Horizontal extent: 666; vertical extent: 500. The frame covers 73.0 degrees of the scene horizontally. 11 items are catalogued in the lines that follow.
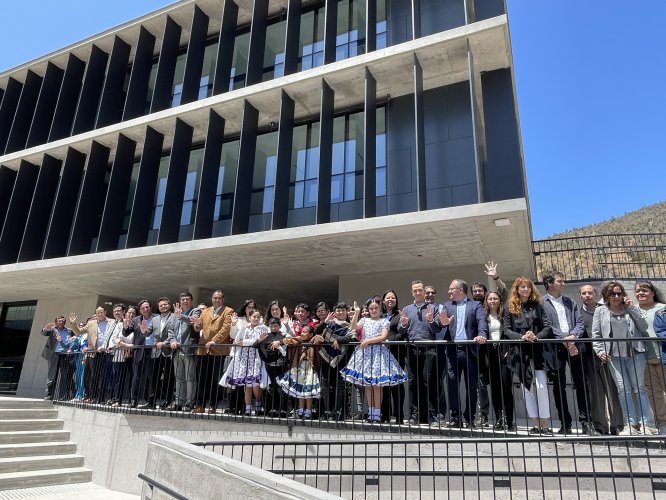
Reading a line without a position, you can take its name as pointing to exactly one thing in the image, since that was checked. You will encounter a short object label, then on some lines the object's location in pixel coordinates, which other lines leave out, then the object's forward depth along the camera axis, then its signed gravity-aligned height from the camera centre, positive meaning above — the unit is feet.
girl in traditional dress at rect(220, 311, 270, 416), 23.45 +0.82
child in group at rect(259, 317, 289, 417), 23.39 +1.51
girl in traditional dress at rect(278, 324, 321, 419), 22.08 +0.53
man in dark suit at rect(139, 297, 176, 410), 27.09 +1.71
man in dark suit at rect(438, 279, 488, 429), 19.08 +2.16
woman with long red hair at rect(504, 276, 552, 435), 17.98 +1.84
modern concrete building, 33.63 +20.56
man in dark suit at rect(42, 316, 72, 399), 36.19 +2.56
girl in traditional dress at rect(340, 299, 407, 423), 20.27 +0.92
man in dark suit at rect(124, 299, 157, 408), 27.94 +1.37
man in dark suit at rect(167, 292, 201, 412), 26.00 +1.79
